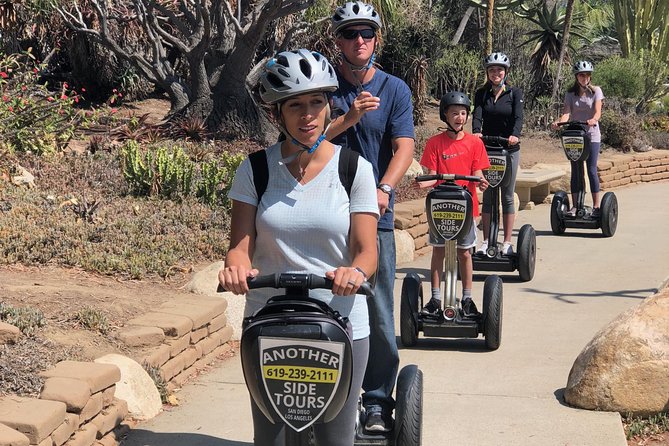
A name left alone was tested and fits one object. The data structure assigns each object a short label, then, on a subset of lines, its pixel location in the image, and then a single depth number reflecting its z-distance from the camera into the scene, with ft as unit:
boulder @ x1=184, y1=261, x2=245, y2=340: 24.72
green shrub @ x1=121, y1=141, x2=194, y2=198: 34.12
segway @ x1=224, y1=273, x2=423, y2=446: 11.05
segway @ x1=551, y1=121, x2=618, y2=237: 41.29
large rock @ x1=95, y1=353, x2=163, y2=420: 18.42
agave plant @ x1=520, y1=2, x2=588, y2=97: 94.00
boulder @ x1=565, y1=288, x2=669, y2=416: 18.79
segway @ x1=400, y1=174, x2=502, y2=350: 23.45
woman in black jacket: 33.53
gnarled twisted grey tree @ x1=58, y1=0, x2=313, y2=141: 51.52
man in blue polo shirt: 16.12
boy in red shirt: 24.82
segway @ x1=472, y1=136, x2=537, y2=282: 32.53
